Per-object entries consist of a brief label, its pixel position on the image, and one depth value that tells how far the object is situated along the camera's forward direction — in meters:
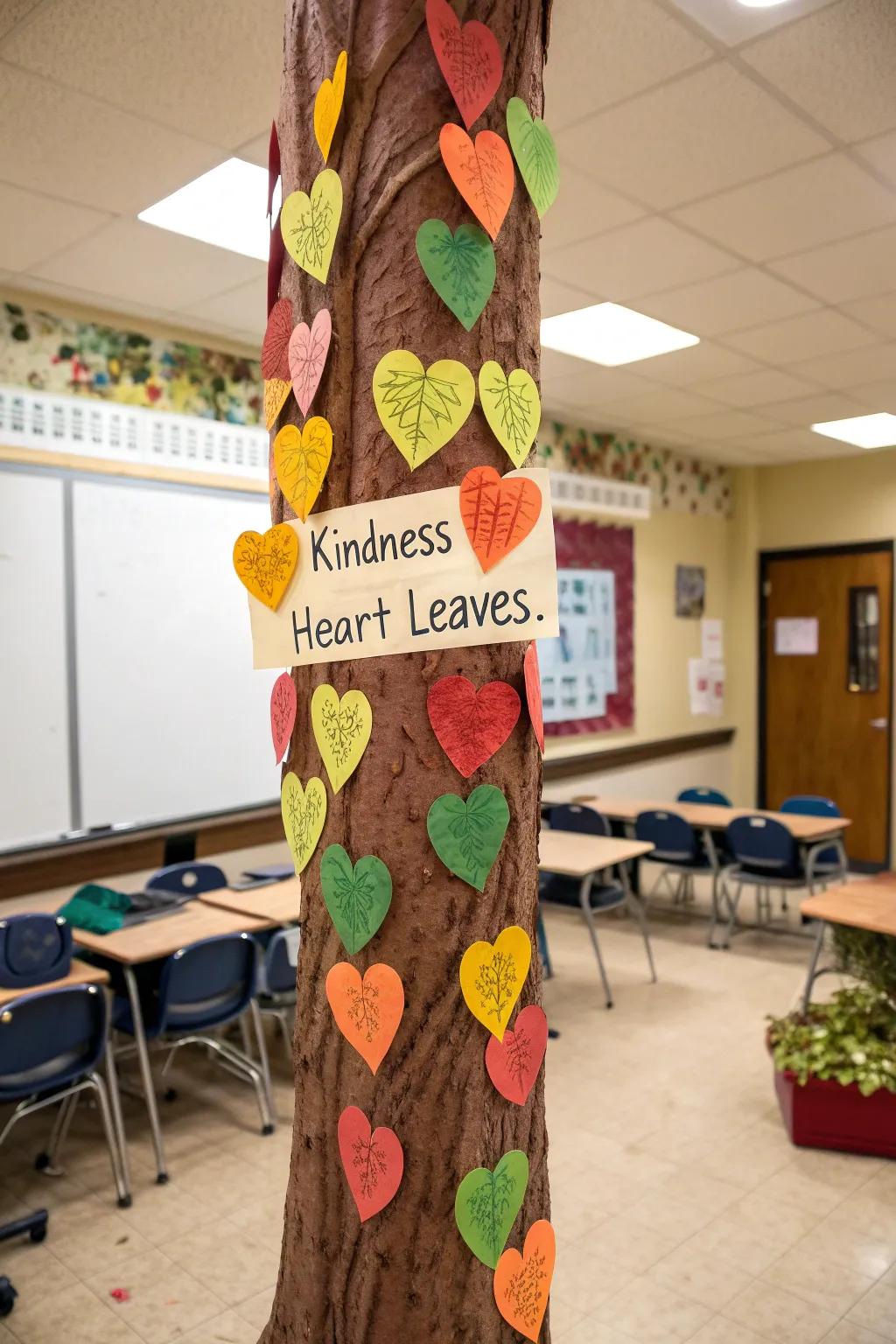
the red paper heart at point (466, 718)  0.97
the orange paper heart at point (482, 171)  0.95
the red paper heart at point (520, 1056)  1.00
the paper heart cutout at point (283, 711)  1.09
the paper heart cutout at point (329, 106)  0.99
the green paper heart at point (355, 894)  0.98
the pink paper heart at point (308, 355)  1.01
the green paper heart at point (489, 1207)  0.97
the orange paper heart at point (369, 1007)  0.98
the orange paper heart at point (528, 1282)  1.00
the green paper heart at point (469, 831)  0.97
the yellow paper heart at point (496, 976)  0.98
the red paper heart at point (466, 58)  0.94
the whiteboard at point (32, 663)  3.71
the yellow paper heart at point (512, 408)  0.98
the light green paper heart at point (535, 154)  1.02
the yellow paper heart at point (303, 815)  1.04
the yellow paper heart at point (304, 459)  1.01
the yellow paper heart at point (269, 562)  1.07
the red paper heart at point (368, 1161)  0.98
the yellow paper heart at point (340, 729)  1.00
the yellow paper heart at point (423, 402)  0.96
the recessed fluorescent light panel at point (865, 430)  6.01
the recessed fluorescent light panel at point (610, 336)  4.23
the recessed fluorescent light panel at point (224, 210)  2.95
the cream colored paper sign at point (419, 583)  0.95
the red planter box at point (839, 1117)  2.97
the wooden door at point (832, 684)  6.92
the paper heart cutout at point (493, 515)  0.95
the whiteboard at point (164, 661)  3.97
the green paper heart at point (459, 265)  0.96
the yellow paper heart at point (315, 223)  1.00
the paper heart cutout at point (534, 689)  1.01
